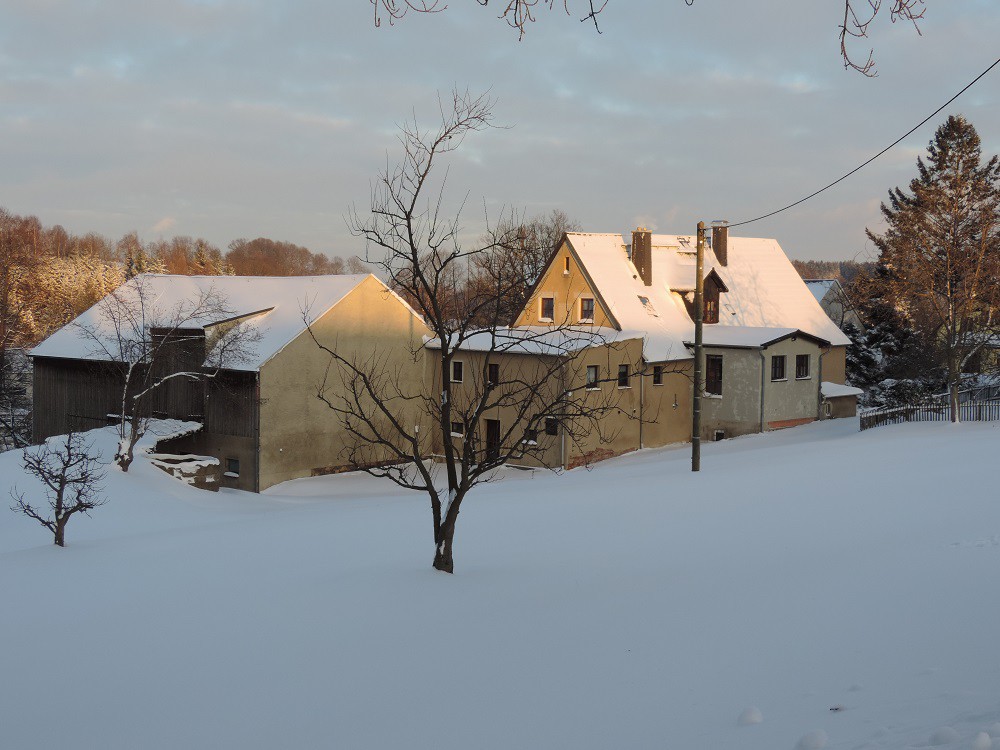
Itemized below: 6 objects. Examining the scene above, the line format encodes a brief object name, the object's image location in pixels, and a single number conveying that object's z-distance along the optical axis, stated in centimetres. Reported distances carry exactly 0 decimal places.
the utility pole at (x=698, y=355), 2345
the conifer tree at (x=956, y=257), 2978
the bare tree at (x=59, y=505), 1614
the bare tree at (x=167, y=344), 3095
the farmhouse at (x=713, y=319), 3497
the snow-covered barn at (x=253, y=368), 3130
